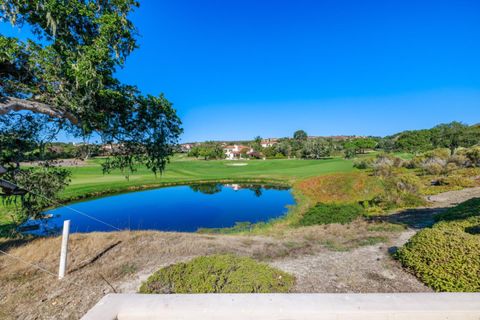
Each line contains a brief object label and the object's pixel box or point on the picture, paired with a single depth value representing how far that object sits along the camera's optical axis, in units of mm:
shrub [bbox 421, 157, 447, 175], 27125
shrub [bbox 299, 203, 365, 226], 13727
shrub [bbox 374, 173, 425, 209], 14656
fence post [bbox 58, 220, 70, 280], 4412
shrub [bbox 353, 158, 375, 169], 40219
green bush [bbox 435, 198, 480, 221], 7814
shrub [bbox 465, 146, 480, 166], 28522
